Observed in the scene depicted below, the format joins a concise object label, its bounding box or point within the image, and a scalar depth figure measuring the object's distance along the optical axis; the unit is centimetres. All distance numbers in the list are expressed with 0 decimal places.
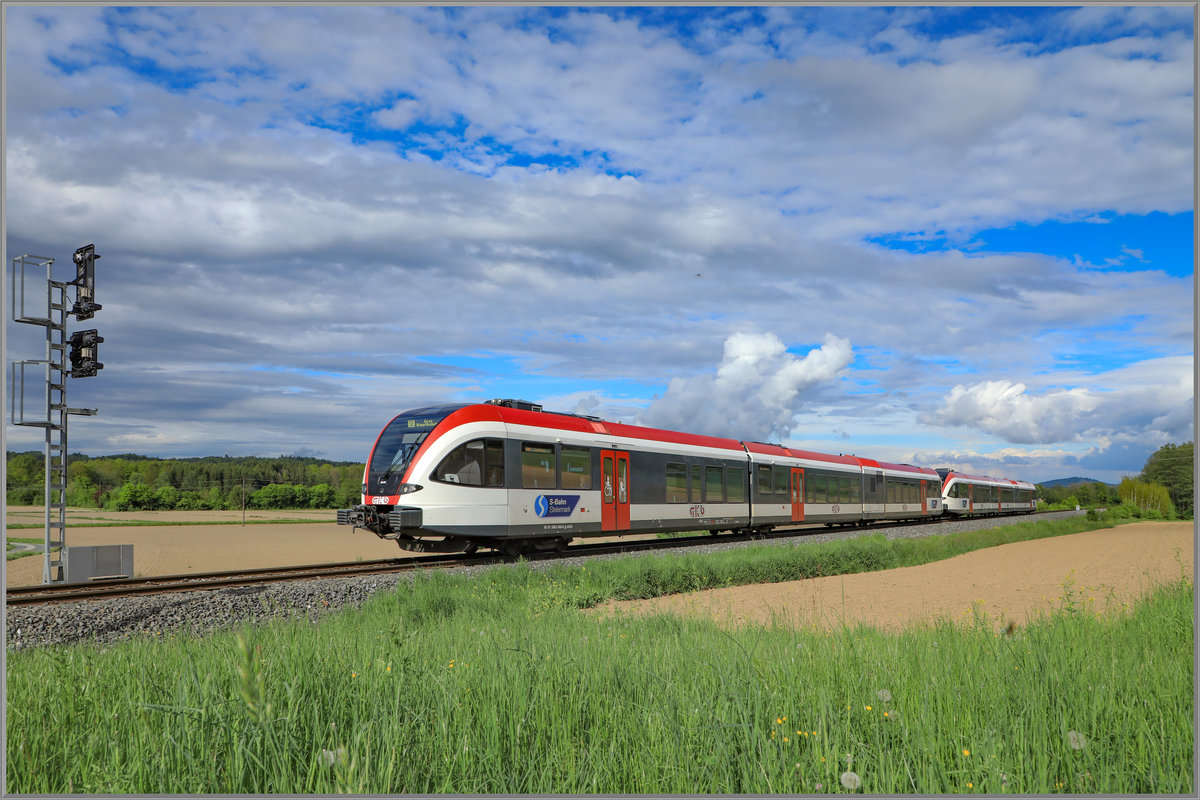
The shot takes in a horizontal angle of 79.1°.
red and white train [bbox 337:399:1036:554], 1642
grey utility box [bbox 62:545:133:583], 1566
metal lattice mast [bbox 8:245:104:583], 1502
